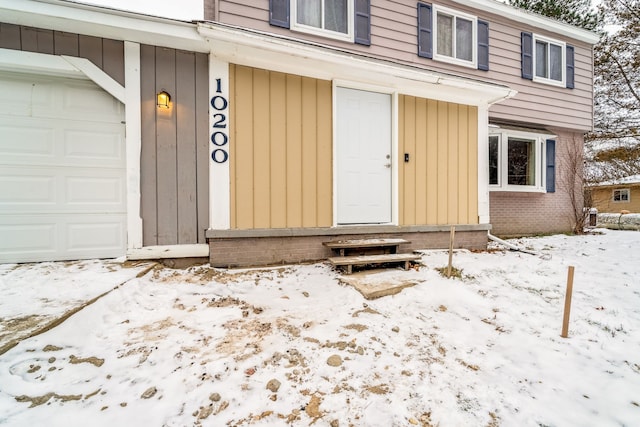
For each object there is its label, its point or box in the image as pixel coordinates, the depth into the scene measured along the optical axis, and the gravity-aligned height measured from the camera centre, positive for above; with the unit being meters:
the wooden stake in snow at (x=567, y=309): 1.94 -0.71
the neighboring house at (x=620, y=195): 14.41 +0.79
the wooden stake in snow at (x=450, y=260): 2.95 -0.55
